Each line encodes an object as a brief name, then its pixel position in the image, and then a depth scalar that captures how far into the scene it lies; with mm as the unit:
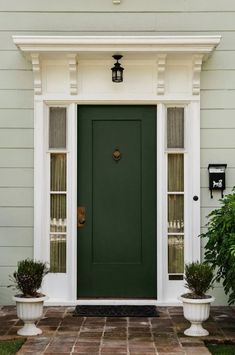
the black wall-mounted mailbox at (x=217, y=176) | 6953
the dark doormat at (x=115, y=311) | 6500
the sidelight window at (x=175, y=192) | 7082
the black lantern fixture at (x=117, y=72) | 6848
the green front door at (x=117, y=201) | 7078
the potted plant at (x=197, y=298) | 5641
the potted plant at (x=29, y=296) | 5633
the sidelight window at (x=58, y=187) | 7086
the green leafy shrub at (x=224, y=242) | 5672
